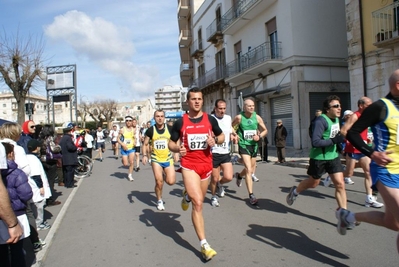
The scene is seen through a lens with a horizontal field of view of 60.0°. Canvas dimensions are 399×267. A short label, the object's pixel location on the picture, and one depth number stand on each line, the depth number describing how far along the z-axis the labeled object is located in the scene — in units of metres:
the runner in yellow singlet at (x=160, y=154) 6.52
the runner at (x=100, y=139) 18.71
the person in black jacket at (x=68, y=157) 9.91
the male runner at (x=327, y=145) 4.95
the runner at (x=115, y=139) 20.84
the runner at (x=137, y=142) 14.14
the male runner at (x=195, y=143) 4.11
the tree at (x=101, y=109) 72.56
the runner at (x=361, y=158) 5.72
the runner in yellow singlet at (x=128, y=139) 11.08
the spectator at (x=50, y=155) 8.10
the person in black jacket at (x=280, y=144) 13.43
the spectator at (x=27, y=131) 6.81
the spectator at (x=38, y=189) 5.06
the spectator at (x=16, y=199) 2.91
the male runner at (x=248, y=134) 6.68
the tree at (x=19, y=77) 20.08
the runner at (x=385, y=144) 2.96
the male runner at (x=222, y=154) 6.67
